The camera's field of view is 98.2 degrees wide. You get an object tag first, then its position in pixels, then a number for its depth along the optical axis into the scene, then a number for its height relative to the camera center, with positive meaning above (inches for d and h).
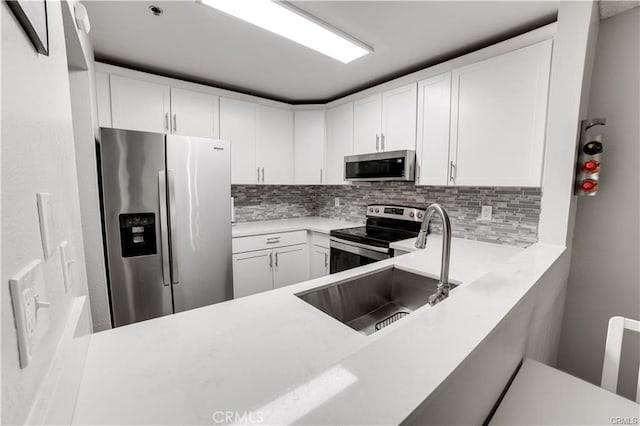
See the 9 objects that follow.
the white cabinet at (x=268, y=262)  105.0 -30.9
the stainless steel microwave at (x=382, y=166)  94.7 +7.5
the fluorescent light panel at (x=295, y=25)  59.1 +38.7
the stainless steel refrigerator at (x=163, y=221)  72.0 -10.1
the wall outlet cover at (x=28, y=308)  13.0 -6.2
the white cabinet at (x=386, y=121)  96.7 +24.6
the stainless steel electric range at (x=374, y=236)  92.6 -17.3
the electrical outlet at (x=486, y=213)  88.8 -8.2
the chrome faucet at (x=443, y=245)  43.4 -9.2
